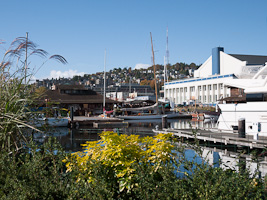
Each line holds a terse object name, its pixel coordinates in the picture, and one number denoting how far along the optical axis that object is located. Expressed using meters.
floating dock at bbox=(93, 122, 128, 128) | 43.20
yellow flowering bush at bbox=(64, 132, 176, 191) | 5.30
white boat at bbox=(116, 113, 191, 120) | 53.59
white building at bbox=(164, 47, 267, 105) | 92.71
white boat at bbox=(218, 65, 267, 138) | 23.38
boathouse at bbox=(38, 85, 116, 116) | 60.94
